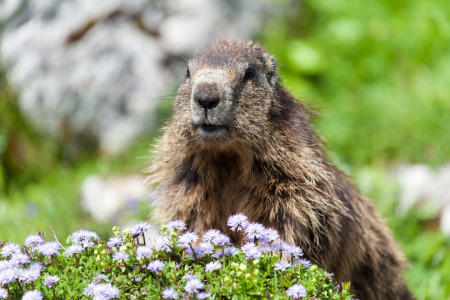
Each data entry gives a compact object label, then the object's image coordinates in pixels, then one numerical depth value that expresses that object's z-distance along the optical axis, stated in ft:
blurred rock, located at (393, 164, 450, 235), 41.50
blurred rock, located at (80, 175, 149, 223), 41.86
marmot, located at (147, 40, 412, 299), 23.91
